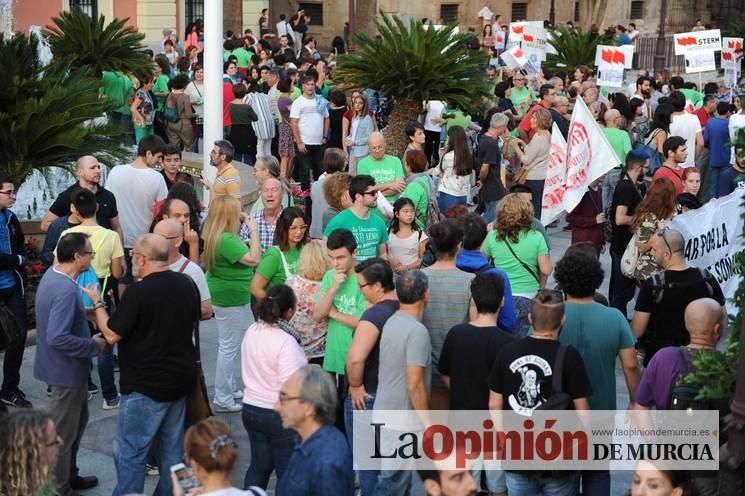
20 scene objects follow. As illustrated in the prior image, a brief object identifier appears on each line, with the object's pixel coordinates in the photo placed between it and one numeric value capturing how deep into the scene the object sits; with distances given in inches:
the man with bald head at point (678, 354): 258.2
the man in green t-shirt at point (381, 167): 449.1
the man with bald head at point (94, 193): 375.9
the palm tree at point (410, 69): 578.6
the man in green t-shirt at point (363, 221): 364.5
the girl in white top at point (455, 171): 491.2
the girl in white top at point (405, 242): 374.6
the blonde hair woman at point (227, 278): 349.7
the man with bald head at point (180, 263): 313.1
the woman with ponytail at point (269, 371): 267.4
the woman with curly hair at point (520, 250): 346.3
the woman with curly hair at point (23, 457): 209.5
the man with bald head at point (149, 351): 273.6
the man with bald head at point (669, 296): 323.3
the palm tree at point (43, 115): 427.8
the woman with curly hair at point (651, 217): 397.7
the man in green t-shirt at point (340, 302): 299.0
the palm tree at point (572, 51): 938.1
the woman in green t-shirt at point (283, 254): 331.0
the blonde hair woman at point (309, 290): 310.8
